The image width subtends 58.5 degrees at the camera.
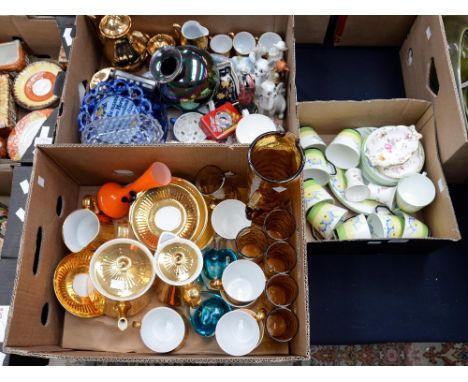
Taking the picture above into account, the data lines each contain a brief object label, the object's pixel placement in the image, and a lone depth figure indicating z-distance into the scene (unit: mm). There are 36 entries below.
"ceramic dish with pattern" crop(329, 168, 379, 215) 1073
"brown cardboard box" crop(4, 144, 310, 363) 785
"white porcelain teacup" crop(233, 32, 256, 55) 1156
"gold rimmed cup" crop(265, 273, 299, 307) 862
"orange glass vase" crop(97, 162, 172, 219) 906
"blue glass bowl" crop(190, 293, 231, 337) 892
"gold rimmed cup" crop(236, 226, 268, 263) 912
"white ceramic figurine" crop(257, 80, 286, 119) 1036
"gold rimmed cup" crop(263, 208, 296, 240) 884
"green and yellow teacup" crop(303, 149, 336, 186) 1080
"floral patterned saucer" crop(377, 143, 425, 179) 1089
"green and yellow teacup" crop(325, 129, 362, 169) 1114
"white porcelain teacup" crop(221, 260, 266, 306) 886
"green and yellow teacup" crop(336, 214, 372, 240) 998
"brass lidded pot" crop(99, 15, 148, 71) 1071
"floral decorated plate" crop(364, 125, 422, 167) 1082
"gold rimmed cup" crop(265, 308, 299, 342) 839
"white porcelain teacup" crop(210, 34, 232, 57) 1154
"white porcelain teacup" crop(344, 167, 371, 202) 1075
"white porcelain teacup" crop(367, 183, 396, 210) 1080
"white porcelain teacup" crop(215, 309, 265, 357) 846
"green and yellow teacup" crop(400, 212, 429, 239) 1022
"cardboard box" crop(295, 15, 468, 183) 1029
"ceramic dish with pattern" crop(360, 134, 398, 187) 1087
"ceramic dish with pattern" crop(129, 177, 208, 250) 938
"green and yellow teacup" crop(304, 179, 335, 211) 1020
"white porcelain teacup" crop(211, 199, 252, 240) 953
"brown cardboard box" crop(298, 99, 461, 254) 1000
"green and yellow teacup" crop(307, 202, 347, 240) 999
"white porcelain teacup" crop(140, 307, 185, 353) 871
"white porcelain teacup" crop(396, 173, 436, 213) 1048
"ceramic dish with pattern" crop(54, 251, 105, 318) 907
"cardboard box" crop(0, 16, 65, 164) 1163
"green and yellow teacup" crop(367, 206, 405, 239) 1018
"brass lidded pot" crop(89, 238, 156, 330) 837
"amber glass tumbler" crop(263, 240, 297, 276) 882
